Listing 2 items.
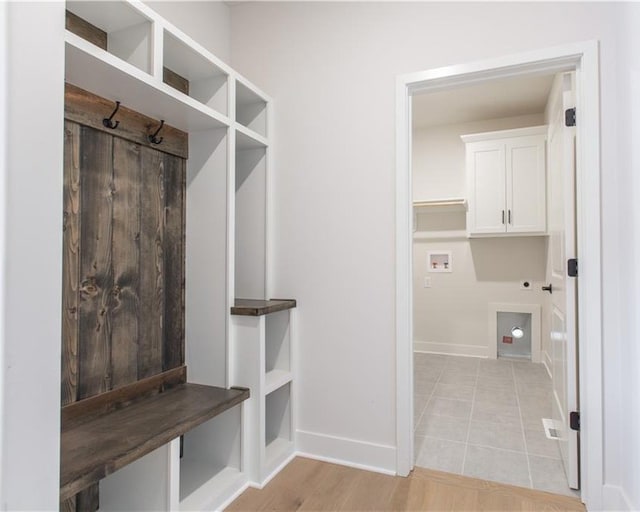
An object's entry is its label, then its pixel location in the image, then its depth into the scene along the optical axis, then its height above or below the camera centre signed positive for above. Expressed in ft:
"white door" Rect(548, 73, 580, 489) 6.23 -0.72
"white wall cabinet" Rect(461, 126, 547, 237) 13.08 +2.71
